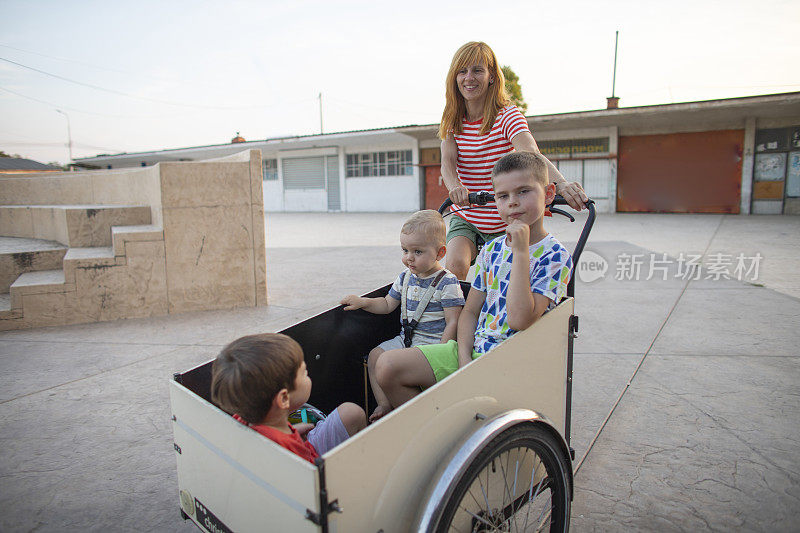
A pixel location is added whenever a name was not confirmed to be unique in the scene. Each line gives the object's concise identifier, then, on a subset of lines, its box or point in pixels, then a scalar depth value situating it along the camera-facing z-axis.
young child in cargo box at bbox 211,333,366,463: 1.19
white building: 15.93
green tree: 22.28
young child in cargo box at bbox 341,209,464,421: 2.05
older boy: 1.50
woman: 2.35
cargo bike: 1.01
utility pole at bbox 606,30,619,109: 19.48
